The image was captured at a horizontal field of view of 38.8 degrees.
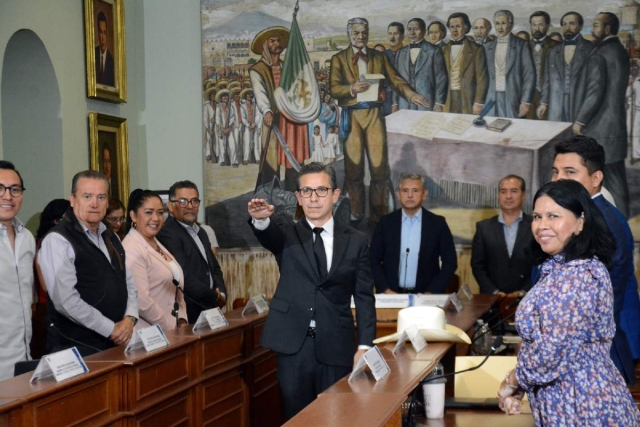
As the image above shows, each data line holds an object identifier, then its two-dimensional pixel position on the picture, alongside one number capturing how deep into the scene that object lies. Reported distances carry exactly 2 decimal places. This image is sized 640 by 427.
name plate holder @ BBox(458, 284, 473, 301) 6.36
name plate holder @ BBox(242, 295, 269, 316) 5.78
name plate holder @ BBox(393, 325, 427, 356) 3.64
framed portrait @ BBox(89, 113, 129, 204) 7.77
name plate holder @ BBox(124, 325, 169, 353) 4.24
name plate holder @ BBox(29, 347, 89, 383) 3.49
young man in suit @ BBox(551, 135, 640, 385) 3.49
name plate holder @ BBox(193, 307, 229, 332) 5.00
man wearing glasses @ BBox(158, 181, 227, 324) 5.64
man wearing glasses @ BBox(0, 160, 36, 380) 4.16
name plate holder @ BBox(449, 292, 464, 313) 5.68
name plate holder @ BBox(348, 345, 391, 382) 3.09
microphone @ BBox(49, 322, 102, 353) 4.39
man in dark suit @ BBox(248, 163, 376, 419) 3.98
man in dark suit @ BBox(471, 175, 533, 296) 6.95
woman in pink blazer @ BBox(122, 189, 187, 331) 5.11
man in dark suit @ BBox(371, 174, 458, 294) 6.90
